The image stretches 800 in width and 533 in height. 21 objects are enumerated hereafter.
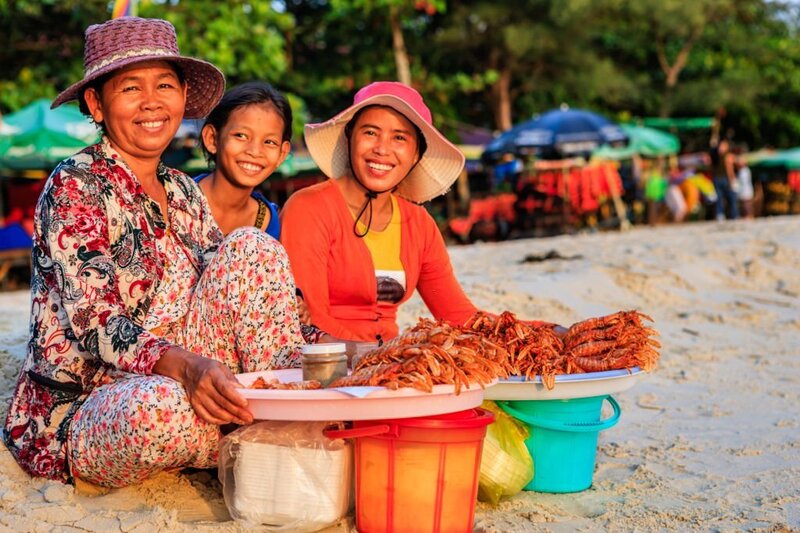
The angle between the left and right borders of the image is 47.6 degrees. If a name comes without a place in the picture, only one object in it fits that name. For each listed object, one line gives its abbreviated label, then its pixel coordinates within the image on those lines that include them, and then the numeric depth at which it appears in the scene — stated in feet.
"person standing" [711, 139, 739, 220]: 60.34
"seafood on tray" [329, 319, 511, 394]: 7.93
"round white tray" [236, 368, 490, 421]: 7.70
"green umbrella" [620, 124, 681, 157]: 63.05
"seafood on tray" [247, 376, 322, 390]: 8.33
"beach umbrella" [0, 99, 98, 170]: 30.99
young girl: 12.25
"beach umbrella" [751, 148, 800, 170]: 75.41
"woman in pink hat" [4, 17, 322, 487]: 8.16
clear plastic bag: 8.29
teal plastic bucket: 10.02
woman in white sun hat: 11.27
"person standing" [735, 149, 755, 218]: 61.16
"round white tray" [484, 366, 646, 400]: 9.56
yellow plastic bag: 9.53
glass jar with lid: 8.52
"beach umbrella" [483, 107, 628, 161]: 46.68
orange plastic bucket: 8.10
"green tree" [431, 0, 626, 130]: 63.31
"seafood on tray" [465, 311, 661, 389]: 9.66
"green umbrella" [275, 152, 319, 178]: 42.61
